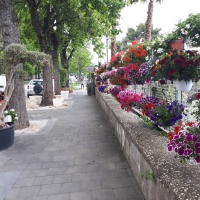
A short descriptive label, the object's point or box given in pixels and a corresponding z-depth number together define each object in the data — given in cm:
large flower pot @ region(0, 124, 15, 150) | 493
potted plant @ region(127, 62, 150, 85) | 389
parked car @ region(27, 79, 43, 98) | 1798
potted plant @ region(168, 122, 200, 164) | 174
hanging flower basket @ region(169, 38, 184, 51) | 391
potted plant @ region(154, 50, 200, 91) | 266
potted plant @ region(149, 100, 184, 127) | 310
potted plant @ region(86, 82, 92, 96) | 2006
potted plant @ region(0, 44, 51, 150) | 497
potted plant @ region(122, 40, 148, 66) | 489
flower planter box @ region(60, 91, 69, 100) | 1734
